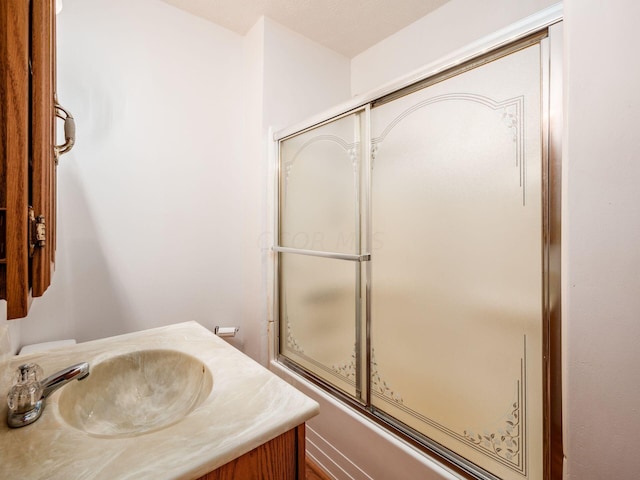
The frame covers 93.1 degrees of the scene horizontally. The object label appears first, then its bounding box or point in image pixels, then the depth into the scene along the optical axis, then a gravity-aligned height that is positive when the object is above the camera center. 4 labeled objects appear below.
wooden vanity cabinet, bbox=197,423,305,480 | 0.59 -0.46
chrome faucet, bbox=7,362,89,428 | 0.62 -0.33
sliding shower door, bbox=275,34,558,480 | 0.86 -0.07
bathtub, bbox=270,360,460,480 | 1.09 -0.85
